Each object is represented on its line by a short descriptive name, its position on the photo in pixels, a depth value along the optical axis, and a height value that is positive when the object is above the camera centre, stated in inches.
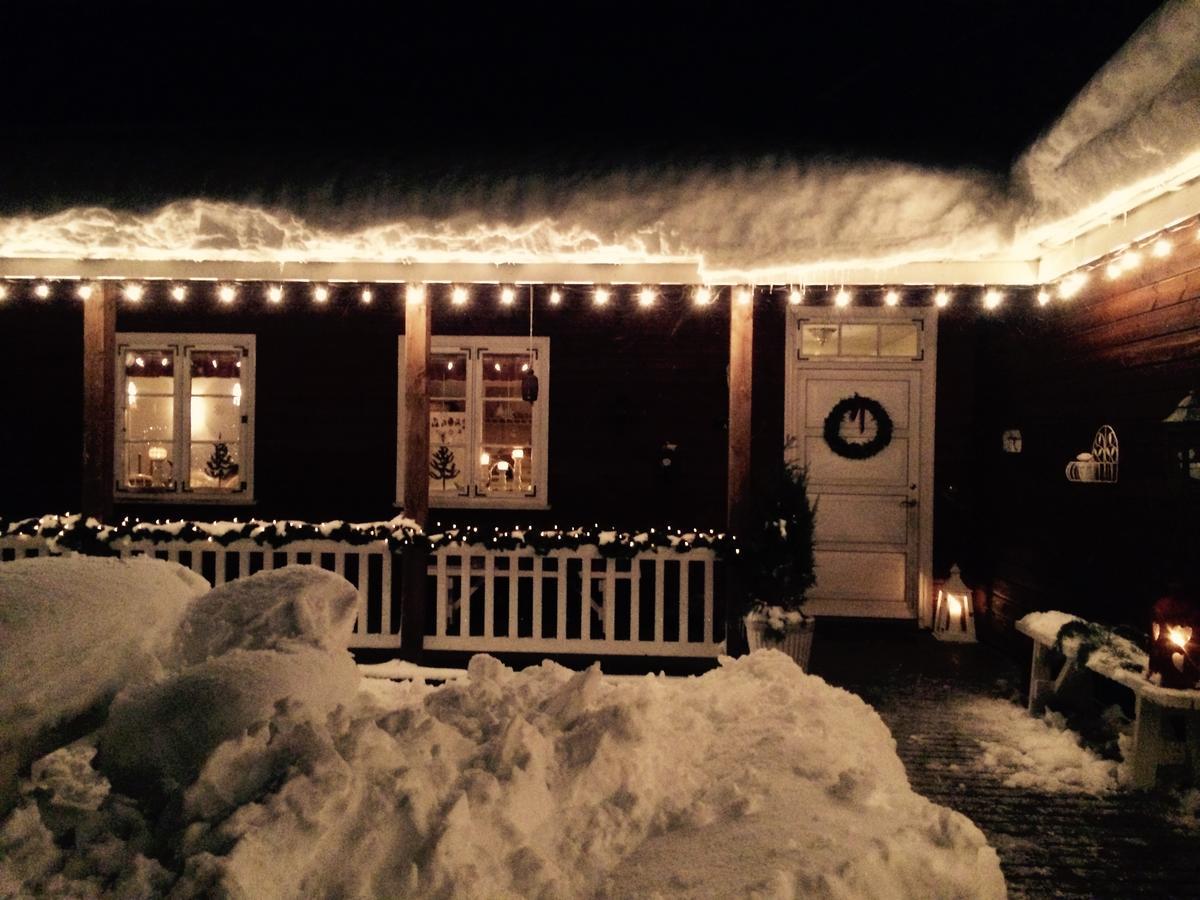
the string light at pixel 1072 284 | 205.6 +49.4
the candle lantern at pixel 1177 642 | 153.9 -38.7
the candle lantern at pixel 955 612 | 274.4 -59.6
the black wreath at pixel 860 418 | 293.3 +9.5
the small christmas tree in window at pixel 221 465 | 326.3 -12.4
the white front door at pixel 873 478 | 293.0 -10.7
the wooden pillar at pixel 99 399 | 231.9 +11.2
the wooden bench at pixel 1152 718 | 153.7 -55.6
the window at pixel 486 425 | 317.1 +7.9
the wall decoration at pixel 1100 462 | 207.9 -1.5
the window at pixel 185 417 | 324.8 +8.6
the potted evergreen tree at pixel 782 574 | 214.1 -36.8
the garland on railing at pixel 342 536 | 227.3 -30.3
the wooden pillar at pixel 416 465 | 227.8 -7.5
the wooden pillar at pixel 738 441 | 217.6 +2.3
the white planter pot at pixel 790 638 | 213.8 -55.2
